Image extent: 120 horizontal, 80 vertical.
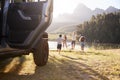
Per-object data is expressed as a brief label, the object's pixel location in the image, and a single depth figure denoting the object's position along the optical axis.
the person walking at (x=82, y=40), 8.16
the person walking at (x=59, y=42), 6.89
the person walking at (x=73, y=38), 8.96
